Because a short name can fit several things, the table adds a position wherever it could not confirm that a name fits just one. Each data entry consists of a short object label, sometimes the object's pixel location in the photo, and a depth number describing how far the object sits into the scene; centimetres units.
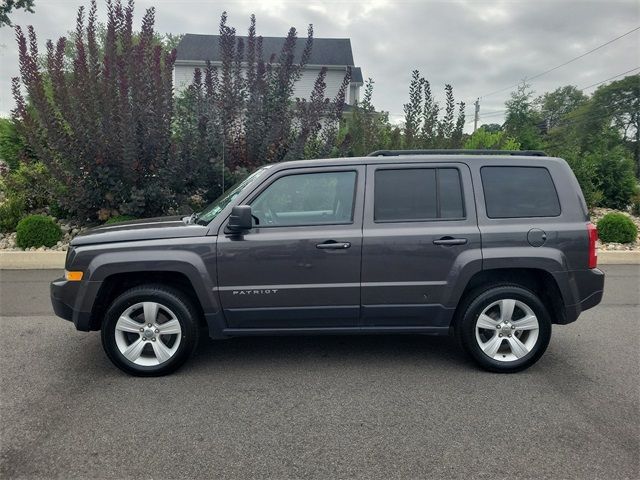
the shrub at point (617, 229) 1011
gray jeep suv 391
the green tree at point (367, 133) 1049
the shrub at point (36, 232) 878
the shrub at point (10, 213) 969
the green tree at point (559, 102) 6361
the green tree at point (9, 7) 1544
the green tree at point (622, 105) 4844
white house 2702
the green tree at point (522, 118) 1560
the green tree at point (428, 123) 1039
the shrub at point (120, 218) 860
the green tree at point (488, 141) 1204
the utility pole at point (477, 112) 4697
